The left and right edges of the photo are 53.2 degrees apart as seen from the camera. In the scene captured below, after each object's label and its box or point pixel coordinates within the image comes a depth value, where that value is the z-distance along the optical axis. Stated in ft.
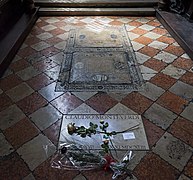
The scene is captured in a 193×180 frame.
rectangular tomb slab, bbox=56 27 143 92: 6.44
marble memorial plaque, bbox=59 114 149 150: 4.49
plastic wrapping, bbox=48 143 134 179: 4.02
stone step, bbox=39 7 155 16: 11.97
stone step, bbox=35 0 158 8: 12.32
